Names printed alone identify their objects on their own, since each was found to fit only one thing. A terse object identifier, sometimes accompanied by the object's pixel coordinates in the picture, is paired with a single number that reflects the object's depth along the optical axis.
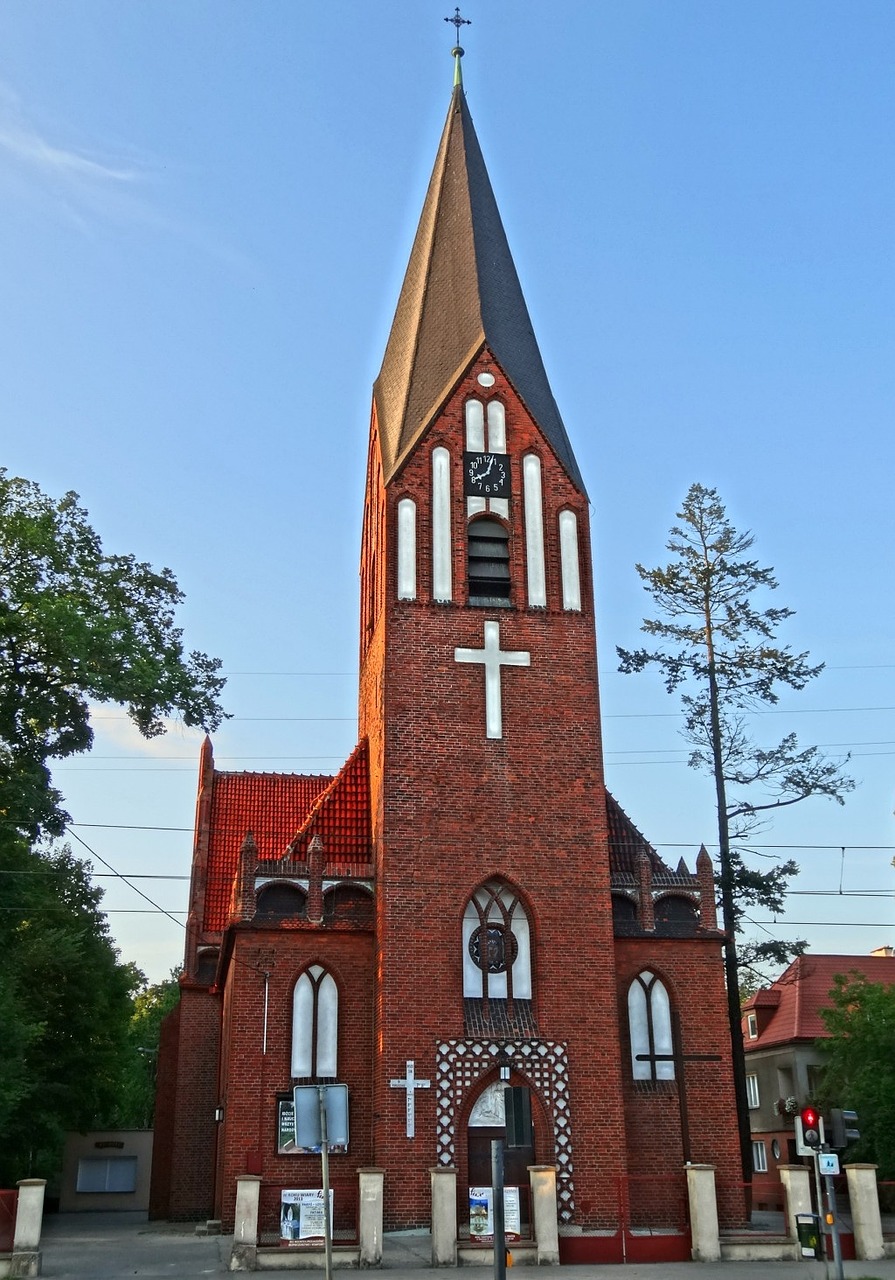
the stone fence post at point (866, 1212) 19.55
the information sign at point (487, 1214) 19.47
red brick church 21.44
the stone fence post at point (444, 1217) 18.41
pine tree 28.88
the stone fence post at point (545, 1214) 18.73
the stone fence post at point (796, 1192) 19.80
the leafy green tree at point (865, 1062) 29.44
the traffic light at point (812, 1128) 16.68
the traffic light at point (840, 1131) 16.42
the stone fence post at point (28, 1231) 17.70
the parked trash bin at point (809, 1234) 16.50
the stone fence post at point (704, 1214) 19.22
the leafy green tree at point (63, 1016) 35.62
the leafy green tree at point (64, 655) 23.66
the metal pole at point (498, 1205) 13.95
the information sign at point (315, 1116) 13.44
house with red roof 41.81
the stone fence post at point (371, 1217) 18.28
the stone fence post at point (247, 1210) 18.14
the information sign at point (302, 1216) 18.91
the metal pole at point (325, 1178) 12.91
